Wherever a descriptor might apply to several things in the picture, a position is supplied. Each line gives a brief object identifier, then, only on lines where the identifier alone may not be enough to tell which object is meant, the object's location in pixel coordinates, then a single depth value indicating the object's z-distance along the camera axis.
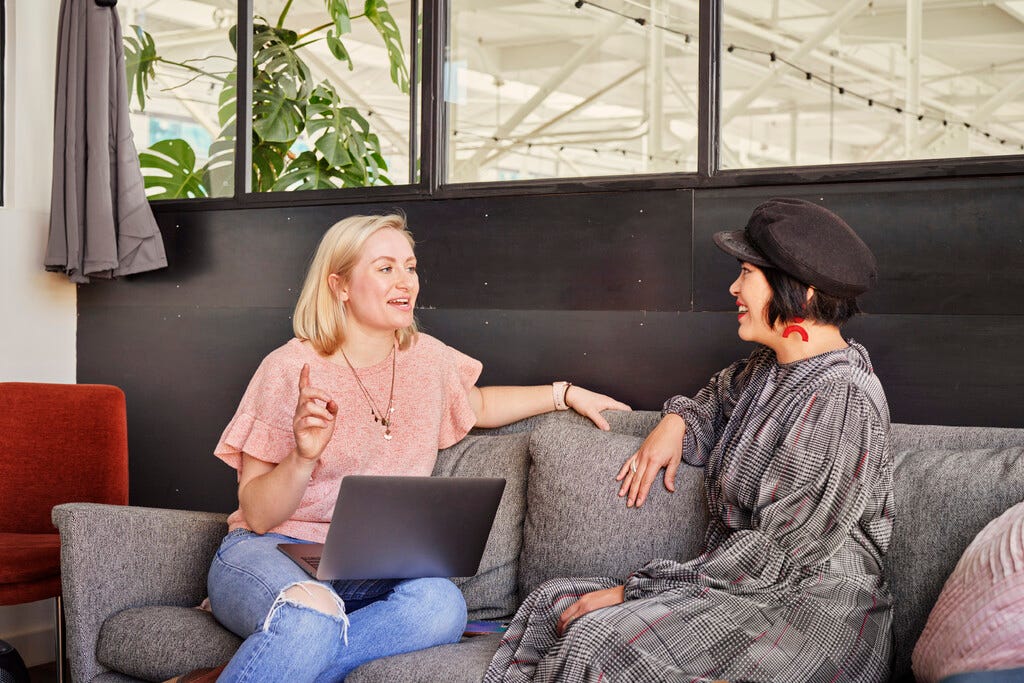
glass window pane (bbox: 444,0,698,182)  3.25
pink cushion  1.67
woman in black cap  1.89
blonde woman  2.11
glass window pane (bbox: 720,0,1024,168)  2.97
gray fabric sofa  2.07
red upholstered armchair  3.21
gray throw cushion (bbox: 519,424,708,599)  2.32
